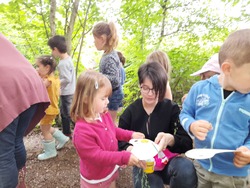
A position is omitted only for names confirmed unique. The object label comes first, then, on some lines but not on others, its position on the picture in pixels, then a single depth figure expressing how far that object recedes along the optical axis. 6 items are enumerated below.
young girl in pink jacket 1.37
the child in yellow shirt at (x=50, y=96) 2.63
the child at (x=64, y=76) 2.84
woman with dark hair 1.51
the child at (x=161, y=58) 2.45
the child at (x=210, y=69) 2.13
